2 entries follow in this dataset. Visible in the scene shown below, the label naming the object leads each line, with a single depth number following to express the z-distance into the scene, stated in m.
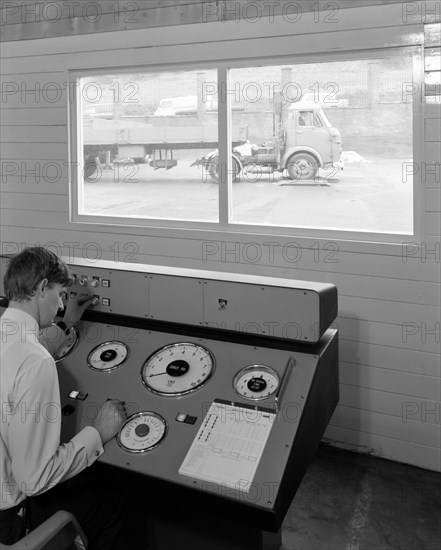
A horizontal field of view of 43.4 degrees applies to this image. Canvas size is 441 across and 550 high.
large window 3.21
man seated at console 1.62
